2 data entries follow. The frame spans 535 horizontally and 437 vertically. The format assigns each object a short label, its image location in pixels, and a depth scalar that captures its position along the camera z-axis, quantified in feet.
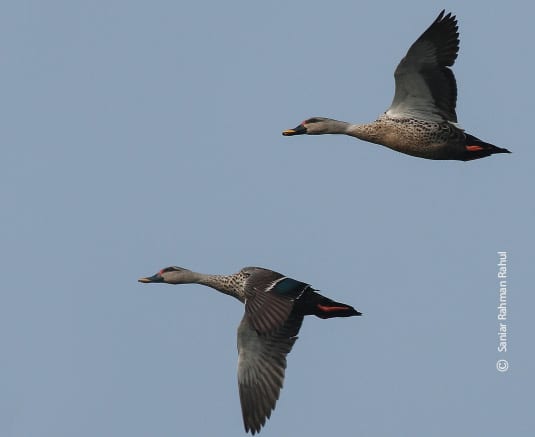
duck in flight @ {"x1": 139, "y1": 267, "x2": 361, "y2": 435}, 102.47
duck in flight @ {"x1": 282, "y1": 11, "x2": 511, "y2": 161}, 106.52
